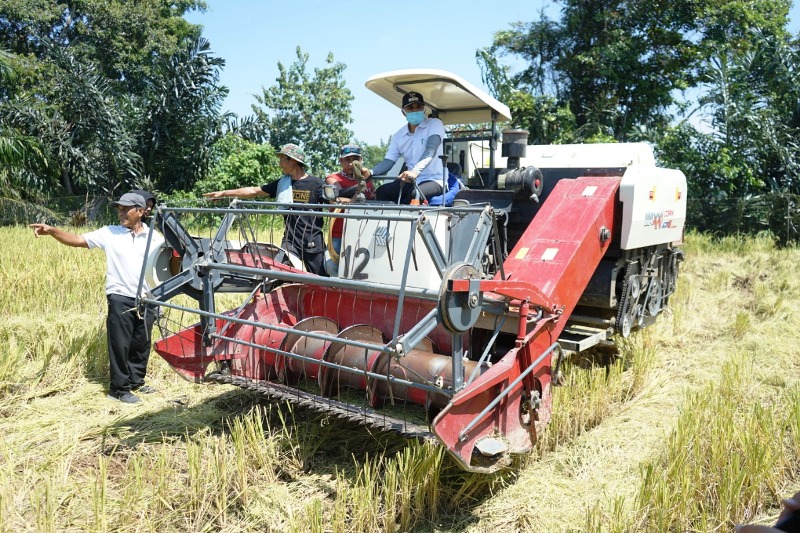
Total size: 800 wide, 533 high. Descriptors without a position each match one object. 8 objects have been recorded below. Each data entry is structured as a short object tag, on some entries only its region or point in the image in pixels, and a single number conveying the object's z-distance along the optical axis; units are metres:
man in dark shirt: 5.63
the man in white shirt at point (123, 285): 5.16
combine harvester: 3.44
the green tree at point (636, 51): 19.28
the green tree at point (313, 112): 23.77
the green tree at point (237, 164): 18.28
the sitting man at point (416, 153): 5.09
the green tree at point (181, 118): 17.20
